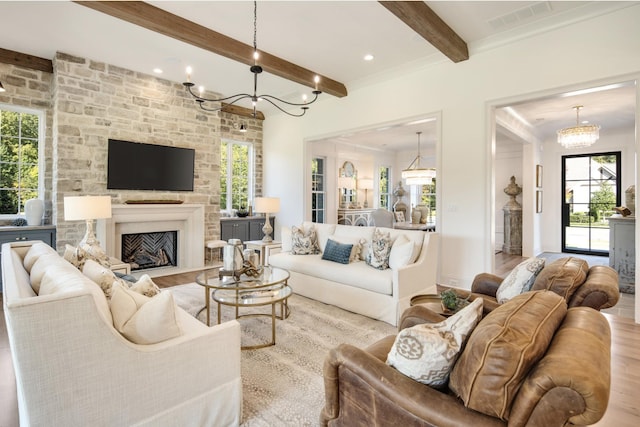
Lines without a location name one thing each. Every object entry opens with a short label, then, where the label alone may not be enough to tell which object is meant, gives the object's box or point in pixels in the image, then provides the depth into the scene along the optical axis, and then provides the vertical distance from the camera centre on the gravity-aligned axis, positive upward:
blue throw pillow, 4.10 -0.48
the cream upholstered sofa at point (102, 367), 1.31 -0.71
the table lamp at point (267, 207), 5.38 +0.11
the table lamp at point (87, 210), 3.73 +0.03
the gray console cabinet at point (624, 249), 4.55 -0.48
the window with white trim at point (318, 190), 8.21 +0.60
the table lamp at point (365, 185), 9.66 +0.84
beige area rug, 2.01 -1.16
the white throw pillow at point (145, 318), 1.61 -0.52
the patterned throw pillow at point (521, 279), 2.32 -0.46
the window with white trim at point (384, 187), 10.30 +0.85
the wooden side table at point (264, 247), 5.16 -0.55
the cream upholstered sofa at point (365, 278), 3.42 -0.73
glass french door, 7.44 +0.37
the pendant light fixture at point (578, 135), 5.31 +1.31
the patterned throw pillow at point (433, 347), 1.21 -0.50
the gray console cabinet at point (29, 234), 4.34 -0.30
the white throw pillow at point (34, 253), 2.37 -0.31
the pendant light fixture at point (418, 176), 7.52 +0.89
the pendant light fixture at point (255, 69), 2.82 +1.36
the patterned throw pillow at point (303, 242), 4.66 -0.41
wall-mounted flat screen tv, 5.16 +0.77
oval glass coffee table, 2.90 -0.77
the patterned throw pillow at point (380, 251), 3.80 -0.44
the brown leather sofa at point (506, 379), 0.90 -0.51
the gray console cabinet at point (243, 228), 6.77 -0.31
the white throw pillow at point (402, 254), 3.65 -0.44
